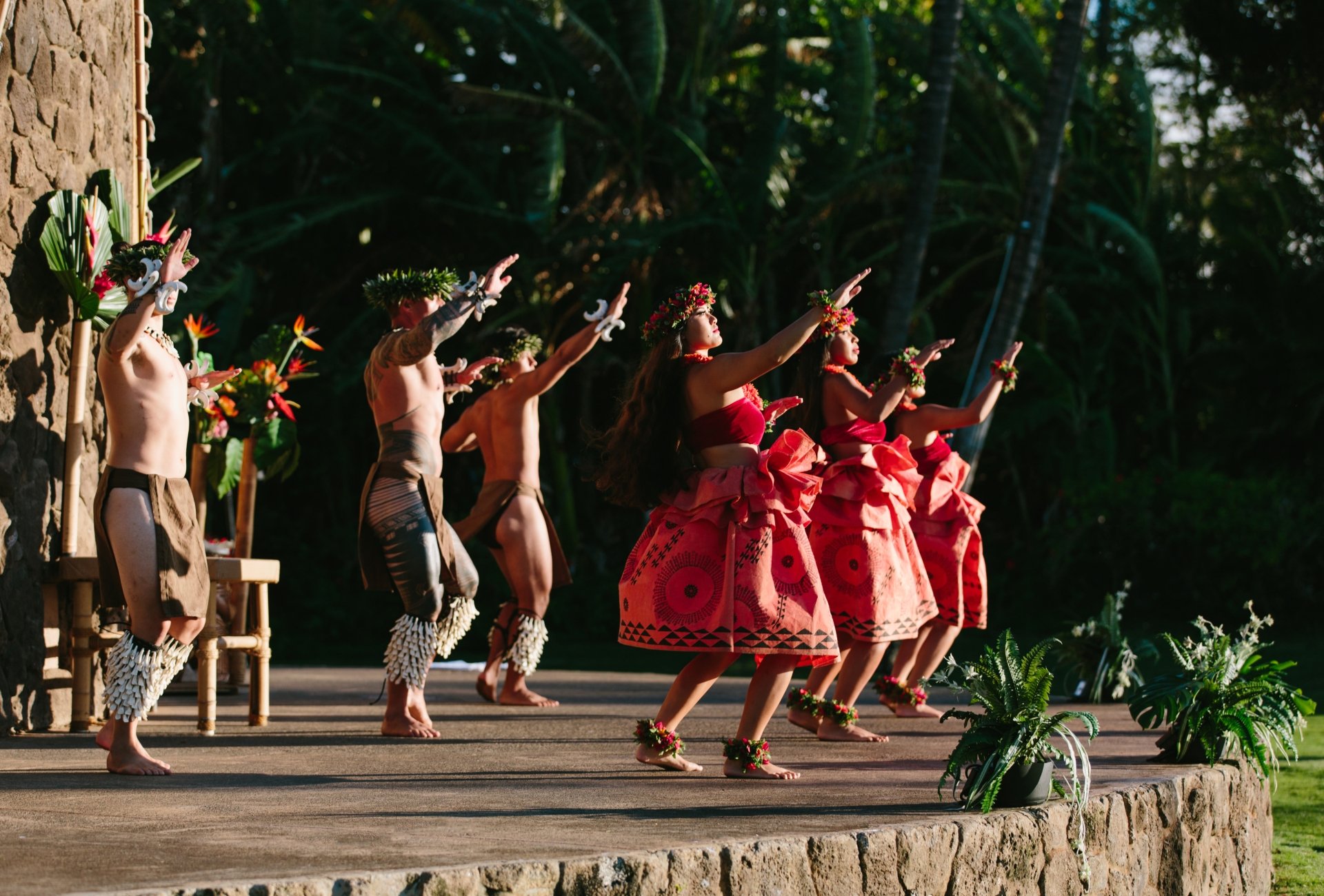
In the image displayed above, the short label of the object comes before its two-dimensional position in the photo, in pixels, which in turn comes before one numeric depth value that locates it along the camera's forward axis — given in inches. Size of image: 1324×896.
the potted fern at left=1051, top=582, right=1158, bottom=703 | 332.8
